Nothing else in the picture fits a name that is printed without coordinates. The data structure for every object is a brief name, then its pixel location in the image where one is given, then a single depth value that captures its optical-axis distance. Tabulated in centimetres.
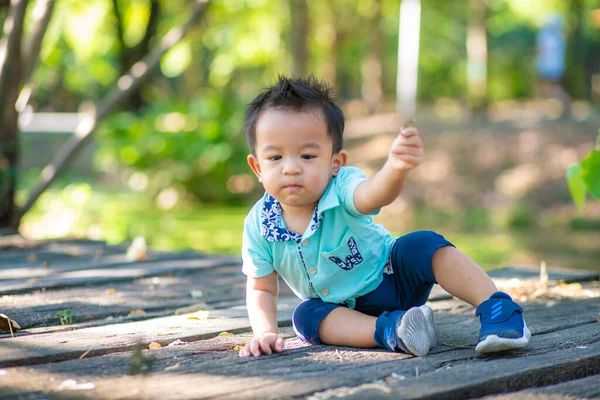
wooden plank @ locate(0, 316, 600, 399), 187
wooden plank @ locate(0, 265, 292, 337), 285
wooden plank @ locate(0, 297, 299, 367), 222
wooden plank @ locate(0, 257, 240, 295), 348
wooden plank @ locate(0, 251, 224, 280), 390
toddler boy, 243
